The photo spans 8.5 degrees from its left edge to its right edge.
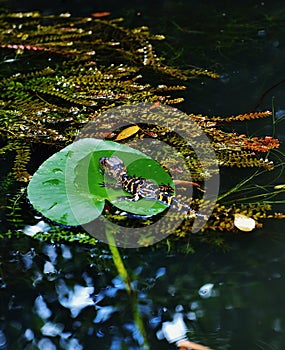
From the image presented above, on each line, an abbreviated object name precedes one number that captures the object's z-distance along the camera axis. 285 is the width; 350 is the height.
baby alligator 3.53
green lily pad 3.50
